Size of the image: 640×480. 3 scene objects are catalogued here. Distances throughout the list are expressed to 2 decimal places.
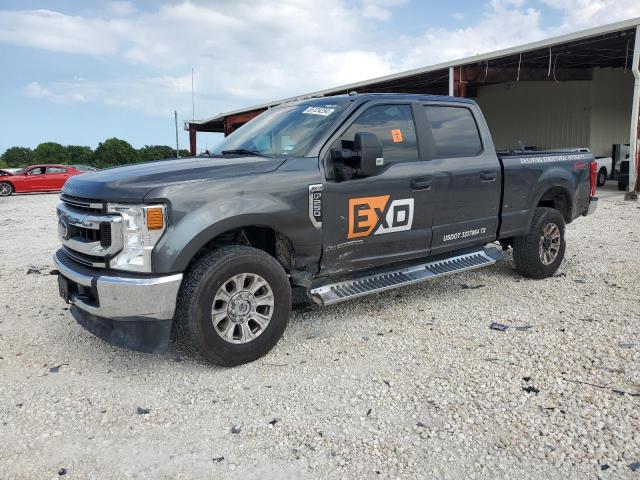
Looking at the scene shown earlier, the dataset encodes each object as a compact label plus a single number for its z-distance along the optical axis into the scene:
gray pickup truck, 3.24
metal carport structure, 15.92
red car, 21.00
